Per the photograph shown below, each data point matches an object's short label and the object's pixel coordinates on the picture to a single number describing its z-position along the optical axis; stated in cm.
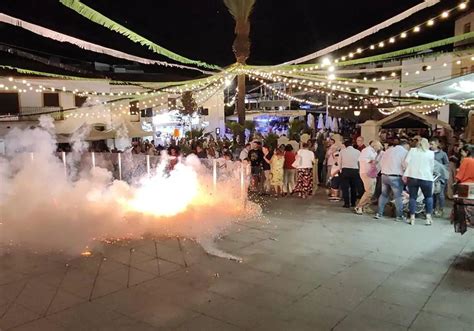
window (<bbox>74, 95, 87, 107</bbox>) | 2591
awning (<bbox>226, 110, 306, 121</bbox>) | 3128
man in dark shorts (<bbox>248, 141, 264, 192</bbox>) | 1164
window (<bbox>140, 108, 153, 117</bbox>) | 3037
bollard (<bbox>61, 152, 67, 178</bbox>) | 1146
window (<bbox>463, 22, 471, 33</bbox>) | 2955
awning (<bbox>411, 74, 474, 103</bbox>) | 883
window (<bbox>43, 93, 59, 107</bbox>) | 2480
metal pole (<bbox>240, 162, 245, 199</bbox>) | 966
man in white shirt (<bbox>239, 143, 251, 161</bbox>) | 1182
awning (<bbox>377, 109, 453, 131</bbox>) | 1814
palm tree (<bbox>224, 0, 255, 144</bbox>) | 1159
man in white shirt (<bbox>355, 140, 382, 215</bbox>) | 920
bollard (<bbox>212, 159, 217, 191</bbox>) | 987
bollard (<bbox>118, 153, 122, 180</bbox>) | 1170
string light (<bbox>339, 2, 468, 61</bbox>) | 691
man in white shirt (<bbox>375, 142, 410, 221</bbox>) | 842
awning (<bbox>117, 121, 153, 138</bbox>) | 2584
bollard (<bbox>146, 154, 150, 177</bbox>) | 1098
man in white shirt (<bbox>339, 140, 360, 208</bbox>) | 984
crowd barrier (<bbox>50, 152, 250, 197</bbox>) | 988
